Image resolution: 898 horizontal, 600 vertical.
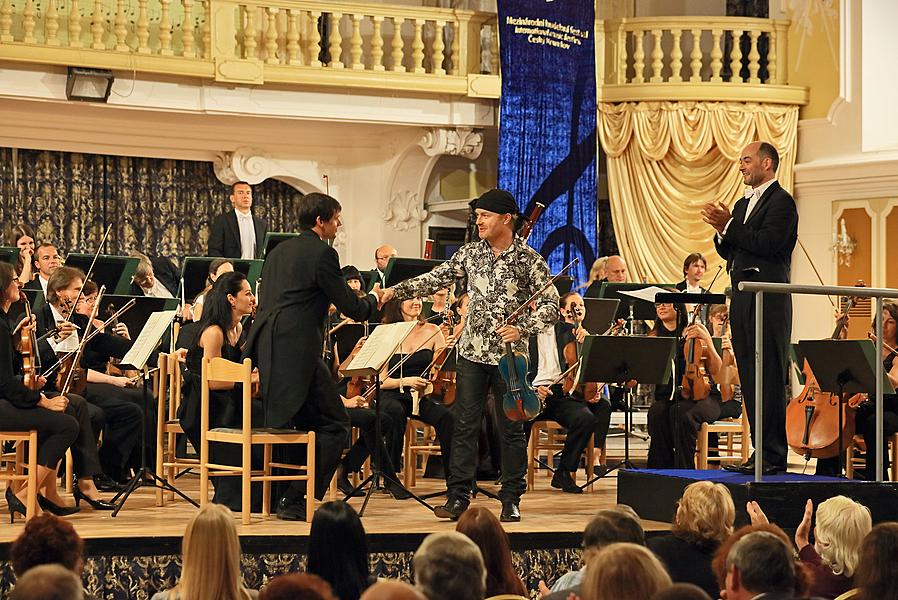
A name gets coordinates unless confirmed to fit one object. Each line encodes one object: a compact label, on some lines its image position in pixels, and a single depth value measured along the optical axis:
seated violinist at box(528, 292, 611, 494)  11.28
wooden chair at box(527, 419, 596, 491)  11.30
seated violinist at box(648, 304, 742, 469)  11.35
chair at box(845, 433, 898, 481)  9.82
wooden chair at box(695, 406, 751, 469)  11.12
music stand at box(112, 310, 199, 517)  9.18
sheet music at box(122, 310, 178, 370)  9.24
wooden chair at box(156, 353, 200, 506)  9.48
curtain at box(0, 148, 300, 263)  17.34
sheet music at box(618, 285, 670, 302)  11.08
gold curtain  17.95
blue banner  17.44
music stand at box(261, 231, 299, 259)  12.58
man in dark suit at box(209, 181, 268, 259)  15.82
